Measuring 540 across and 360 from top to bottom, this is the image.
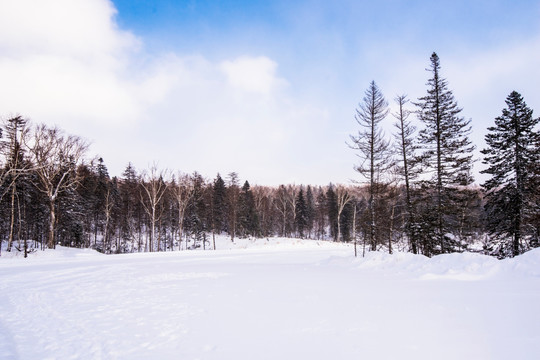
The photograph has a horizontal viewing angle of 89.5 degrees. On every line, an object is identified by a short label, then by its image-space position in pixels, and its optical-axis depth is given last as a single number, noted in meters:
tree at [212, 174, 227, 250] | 50.56
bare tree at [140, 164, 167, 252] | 30.40
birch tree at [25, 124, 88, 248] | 22.36
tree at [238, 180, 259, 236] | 51.72
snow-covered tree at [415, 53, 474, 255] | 16.56
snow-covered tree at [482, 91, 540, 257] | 15.90
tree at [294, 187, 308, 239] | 57.97
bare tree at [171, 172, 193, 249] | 35.19
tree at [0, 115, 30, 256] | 21.45
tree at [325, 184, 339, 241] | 59.75
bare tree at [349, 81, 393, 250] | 16.97
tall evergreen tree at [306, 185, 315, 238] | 62.93
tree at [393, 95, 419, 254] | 17.19
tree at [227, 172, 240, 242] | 44.09
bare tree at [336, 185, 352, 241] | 46.69
